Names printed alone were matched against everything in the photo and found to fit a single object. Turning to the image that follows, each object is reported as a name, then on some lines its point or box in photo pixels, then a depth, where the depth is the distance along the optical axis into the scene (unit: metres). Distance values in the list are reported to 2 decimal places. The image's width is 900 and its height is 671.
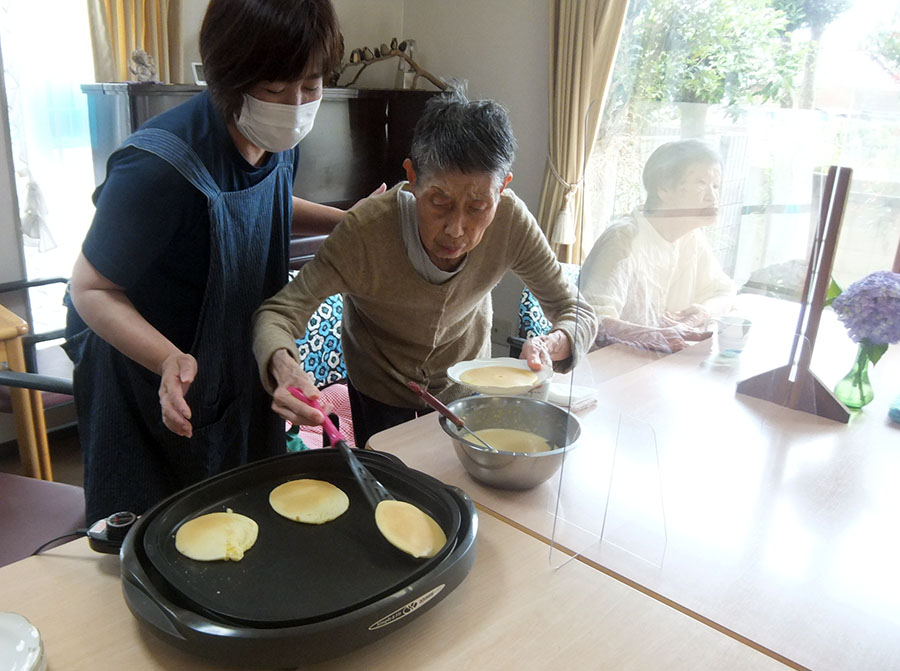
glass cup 1.27
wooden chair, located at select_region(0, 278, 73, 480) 2.13
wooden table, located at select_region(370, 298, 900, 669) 0.91
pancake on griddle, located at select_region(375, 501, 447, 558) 0.91
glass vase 1.46
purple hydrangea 1.35
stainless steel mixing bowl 1.12
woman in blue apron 1.12
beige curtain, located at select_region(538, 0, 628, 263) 3.16
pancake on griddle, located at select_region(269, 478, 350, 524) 0.99
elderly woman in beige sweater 1.26
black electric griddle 0.74
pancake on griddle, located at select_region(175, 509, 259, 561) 0.89
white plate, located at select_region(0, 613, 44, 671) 0.72
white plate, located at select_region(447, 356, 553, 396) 1.27
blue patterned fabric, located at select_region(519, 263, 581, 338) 2.33
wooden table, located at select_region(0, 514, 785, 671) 0.80
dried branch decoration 3.62
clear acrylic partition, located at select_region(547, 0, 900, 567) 1.09
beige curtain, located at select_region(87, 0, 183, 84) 2.78
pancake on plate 1.29
